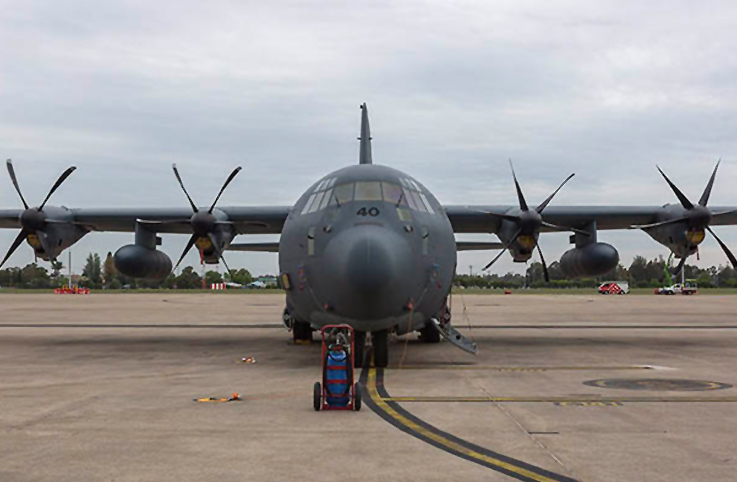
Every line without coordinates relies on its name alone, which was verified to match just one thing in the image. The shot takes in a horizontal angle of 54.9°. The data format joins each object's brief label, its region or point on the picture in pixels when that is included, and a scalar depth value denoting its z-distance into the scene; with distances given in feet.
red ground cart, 31.01
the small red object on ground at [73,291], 280.51
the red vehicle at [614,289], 281.95
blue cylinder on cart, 31.27
